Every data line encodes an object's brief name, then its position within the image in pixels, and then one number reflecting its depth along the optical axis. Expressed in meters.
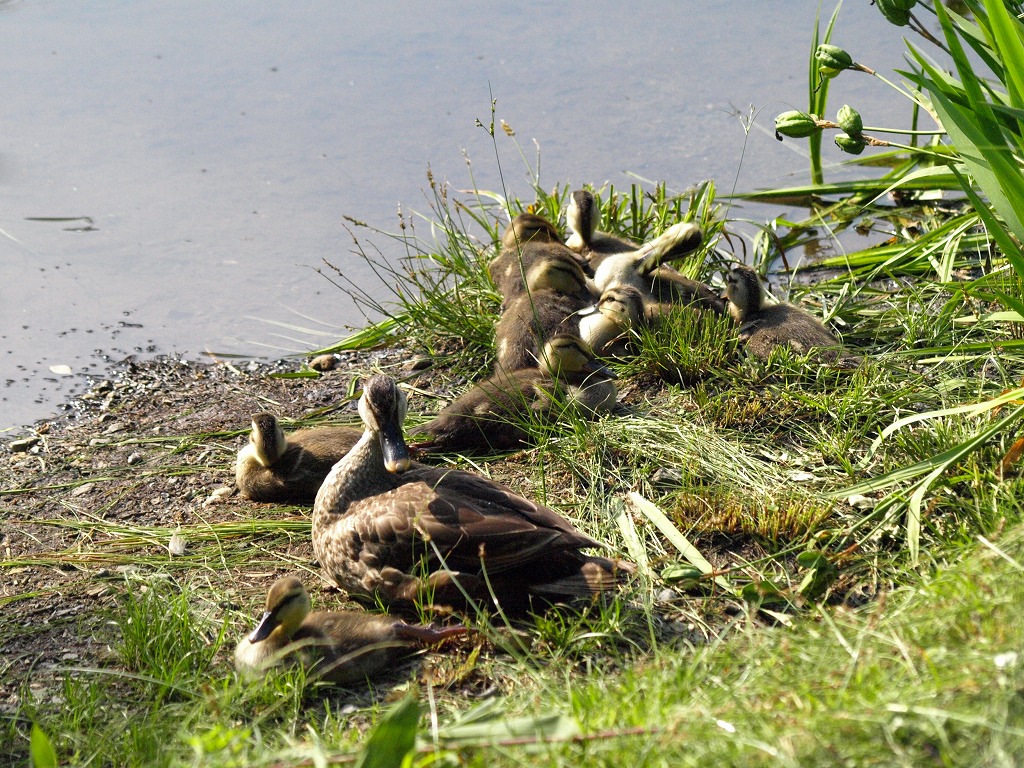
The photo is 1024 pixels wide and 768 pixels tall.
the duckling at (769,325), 9.49
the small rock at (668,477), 8.44
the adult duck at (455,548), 7.01
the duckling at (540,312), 10.02
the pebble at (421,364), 11.17
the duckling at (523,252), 10.88
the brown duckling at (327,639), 6.60
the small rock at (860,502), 7.82
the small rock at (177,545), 8.17
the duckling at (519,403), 9.23
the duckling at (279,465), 8.76
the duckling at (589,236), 11.60
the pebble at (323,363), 11.48
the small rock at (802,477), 8.16
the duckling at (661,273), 10.45
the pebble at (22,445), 10.29
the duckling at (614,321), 10.09
